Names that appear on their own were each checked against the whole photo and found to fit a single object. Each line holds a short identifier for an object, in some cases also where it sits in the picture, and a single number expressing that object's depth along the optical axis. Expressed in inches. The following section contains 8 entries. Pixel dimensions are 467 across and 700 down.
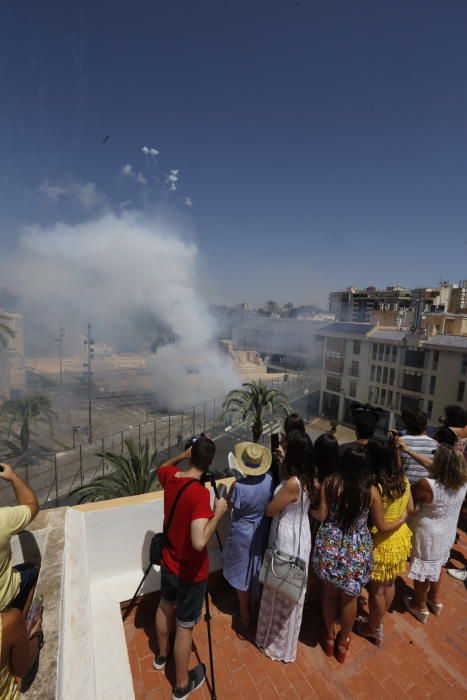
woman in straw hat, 117.3
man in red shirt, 100.7
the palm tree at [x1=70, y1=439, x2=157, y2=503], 359.3
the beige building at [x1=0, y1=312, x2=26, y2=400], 1588.3
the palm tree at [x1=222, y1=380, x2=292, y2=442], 643.5
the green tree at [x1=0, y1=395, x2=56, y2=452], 997.2
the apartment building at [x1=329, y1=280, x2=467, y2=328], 1563.7
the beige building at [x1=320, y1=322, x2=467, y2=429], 1188.5
